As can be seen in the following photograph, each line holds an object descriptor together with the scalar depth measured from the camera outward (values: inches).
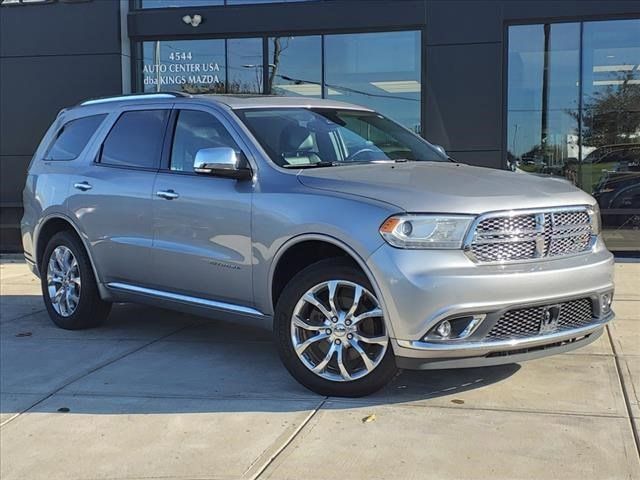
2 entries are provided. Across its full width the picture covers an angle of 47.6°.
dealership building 409.7
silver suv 156.6
